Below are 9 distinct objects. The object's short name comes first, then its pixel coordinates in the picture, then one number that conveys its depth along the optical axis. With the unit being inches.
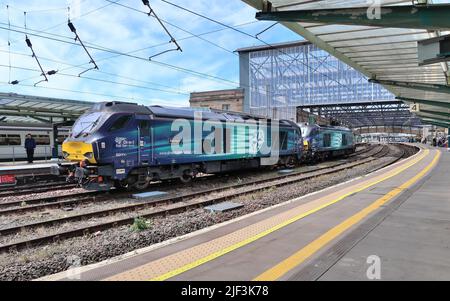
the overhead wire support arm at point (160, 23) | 464.8
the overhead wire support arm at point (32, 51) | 585.1
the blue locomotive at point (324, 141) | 995.3
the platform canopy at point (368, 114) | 2228.1
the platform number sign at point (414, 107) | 1289.4
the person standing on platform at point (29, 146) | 786.1
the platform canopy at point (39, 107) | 816.3
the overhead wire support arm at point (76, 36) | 524.7
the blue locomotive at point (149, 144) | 456.8
